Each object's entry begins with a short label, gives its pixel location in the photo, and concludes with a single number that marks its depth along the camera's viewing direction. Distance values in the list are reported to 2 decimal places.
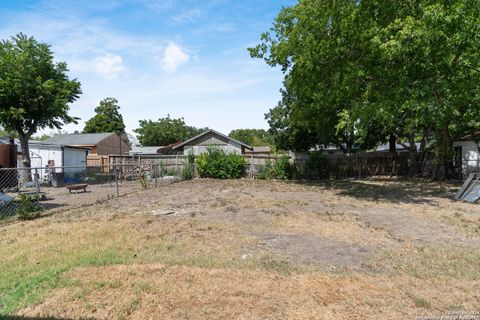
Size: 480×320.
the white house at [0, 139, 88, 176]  22.77
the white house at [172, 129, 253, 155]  30.36
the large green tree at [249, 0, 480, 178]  9.91
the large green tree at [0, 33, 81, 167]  18.30
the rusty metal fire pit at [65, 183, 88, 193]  14.24
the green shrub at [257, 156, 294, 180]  19.81
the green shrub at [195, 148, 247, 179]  19.75
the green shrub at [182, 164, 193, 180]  19.78
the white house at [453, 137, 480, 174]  18.94
